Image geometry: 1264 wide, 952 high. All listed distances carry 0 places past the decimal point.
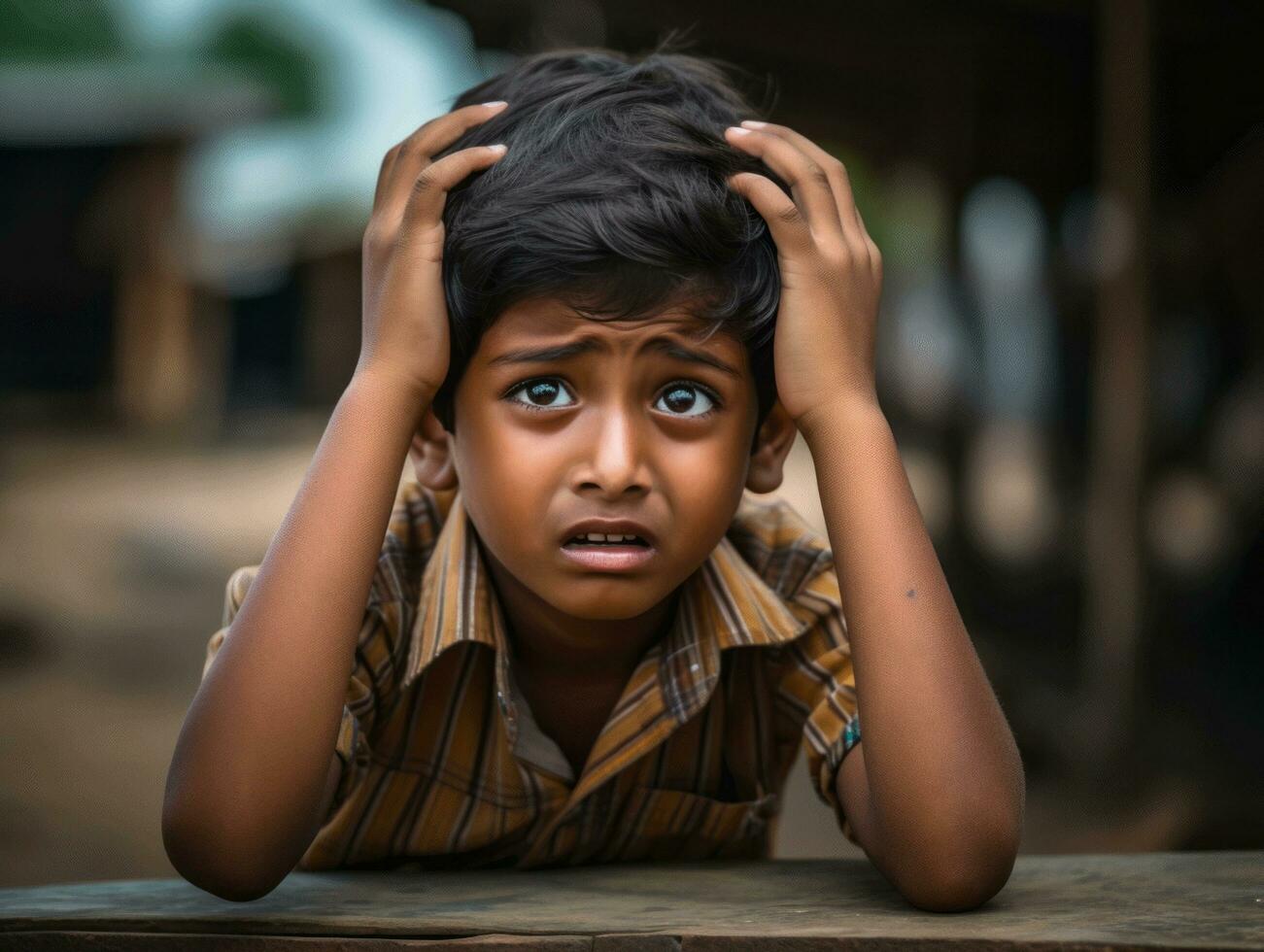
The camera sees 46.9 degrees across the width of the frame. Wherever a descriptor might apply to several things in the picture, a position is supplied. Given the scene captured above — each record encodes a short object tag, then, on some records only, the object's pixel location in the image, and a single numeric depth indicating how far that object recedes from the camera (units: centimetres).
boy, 162
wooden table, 142
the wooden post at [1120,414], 505
